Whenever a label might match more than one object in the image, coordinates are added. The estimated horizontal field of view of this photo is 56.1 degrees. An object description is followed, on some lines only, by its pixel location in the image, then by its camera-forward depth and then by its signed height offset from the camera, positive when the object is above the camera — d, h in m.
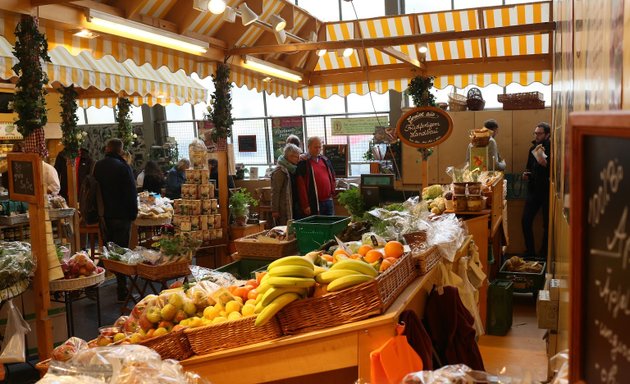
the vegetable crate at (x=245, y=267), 4.64 -0.91
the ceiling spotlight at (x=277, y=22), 5.37 +1.17
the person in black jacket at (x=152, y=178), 10.45 -0.38
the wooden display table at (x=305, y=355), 2.47 -0.89
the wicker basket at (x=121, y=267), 5.51 -1.03
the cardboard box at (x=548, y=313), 3.18 -0.93
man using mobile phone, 7.63 -0.64
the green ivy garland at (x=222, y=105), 6.47 +0.55
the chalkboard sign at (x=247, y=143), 13.52 +0.22
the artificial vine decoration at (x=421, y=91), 7.63 +0.70
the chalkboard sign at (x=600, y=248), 0.73 -0.14
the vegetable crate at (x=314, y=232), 4.53 -0.64
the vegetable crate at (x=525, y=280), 6.06 -1.43
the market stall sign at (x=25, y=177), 4.13 -0.11
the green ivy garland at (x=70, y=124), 7.70 +0.49
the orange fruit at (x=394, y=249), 2.94 -0.51
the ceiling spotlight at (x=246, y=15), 5.11 +1.19
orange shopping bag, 2.34 -0.86
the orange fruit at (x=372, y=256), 2.87 -0.53
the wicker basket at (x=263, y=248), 4.62 -0.77
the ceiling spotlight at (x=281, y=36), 5.68 +1.11
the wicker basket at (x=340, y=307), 2.49 -0.67
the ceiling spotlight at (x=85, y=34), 4.71 +1.01
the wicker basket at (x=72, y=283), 4.75 -1.00
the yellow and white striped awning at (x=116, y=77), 7.42 +1.13
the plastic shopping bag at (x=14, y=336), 4.21 -1.27
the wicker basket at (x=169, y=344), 2.73 -0.87
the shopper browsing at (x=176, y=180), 9.60 -0.39
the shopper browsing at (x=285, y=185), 7.06 -0.40
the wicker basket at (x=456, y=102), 9.39 +0.66
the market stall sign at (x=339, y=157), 11.69 -0.16
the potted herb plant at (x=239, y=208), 7.12 -0.66
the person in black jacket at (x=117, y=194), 6.75 -0.41
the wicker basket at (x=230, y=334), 2.62 -0.81
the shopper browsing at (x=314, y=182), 7.12 -0.38
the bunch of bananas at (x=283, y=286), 2.51 -0.58
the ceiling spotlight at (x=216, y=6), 4.58 +1.14
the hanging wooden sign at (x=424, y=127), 5.90 +0.19
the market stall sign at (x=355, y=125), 12.16 +0.48
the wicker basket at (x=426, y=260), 3.02 -0.60
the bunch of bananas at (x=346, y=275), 2.51 -0.54
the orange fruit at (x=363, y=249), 3.05 -0.53
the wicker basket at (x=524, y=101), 8.73 +0.60
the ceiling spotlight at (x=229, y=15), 5.03 +1.18
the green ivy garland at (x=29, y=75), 4.09 +0.61
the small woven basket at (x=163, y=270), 5.30 -1.03
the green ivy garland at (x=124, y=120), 10.26 +0.66
